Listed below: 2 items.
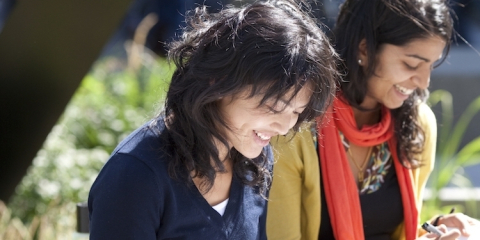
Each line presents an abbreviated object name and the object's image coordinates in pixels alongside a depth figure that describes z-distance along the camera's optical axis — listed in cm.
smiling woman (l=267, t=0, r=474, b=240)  347
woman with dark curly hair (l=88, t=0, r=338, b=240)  308
